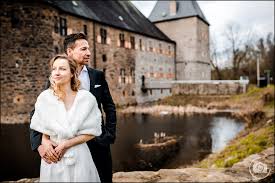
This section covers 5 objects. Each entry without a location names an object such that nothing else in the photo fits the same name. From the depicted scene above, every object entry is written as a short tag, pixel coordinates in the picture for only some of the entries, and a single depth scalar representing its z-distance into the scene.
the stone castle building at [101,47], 15.89
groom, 2.08
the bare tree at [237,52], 39.47
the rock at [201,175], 3.56
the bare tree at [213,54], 46.46
